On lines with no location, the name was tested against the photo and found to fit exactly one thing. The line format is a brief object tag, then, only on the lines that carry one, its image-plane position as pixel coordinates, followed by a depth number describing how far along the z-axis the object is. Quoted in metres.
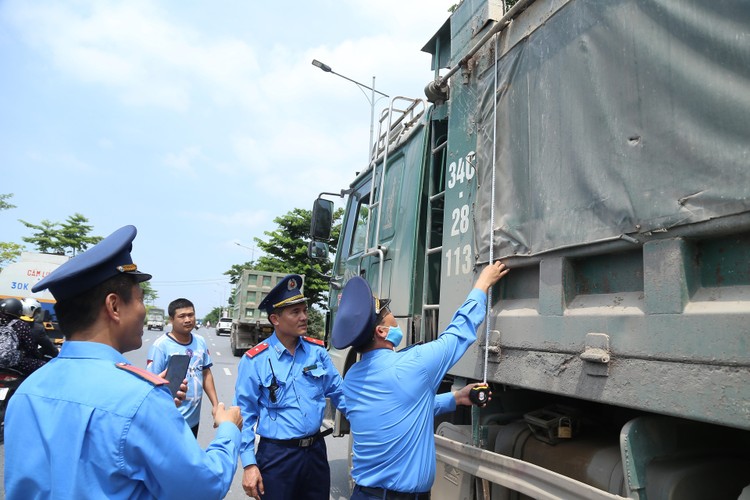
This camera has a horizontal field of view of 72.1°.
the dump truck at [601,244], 1.39
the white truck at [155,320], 41.12
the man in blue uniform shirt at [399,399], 2.11
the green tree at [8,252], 28.68
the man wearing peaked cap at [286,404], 2.67
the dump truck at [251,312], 18.69
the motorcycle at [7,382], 5.57
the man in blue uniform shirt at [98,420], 1.18
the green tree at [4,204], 28.01
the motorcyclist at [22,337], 5.77
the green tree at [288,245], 25.14
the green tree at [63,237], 31.88
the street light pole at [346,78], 11.55
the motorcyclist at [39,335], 6.04
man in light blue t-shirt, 3.66
